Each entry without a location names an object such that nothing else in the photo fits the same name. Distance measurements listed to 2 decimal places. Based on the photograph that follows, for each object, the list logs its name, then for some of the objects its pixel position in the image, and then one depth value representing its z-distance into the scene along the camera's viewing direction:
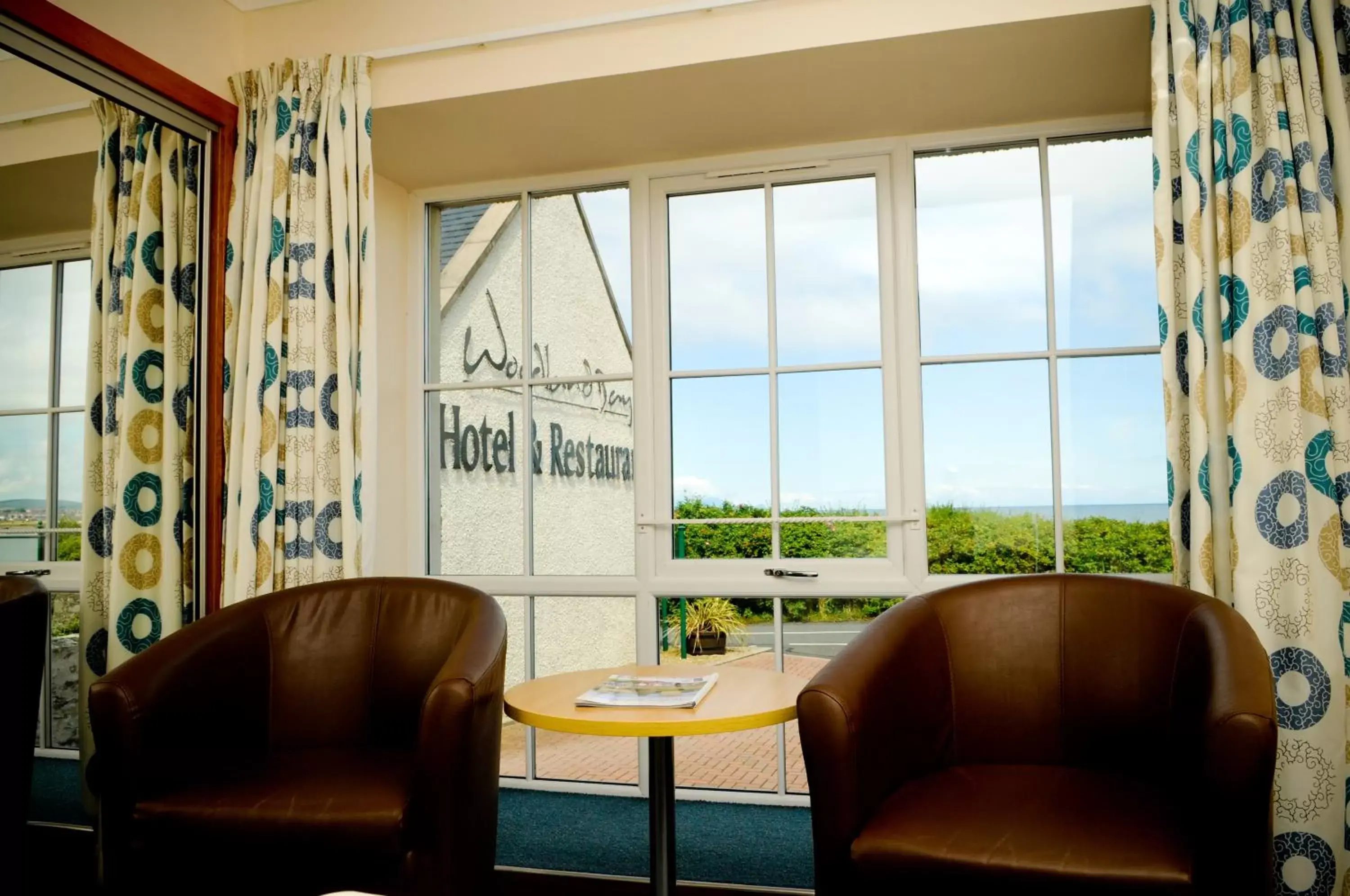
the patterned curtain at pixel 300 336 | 2.78
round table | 1.78
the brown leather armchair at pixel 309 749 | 1.77
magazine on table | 1.90
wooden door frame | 2.75
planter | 3.12
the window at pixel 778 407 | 2.91
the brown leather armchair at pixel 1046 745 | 1.46
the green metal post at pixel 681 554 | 3.16
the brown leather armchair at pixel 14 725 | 1.23
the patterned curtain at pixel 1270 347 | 2.10
